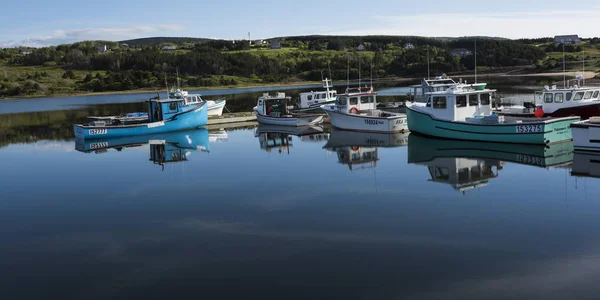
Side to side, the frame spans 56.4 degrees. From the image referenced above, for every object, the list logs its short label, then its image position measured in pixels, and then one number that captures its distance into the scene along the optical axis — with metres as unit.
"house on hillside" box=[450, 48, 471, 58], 141.88
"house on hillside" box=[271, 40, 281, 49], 162.79
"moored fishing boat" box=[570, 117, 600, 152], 23.84
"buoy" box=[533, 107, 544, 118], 30.61
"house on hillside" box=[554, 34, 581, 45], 134.01
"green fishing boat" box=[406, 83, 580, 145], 26.55
